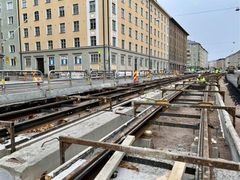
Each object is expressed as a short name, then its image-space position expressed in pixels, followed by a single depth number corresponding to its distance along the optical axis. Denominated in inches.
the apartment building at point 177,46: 2815.0
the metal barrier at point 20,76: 337.6
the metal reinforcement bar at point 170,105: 223.3
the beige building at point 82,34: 1362.0
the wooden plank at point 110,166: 93.3
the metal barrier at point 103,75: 636.7
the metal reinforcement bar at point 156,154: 83.9
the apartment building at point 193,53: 4704.7
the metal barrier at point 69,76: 436.8
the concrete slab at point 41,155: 107.4
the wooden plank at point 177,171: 90.7
